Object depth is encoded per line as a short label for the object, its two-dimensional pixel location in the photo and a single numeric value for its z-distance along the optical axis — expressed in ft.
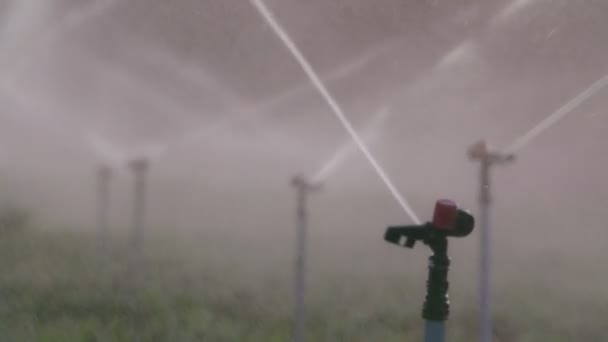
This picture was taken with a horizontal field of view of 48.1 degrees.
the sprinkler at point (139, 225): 35.06
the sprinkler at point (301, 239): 21.26
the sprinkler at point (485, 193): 13.47
